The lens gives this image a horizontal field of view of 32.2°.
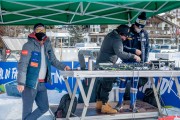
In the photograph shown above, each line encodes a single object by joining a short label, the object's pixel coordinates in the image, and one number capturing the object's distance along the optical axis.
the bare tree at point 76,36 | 45.85
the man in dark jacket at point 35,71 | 3.97
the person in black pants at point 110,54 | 4.97
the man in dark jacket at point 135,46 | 5.26
